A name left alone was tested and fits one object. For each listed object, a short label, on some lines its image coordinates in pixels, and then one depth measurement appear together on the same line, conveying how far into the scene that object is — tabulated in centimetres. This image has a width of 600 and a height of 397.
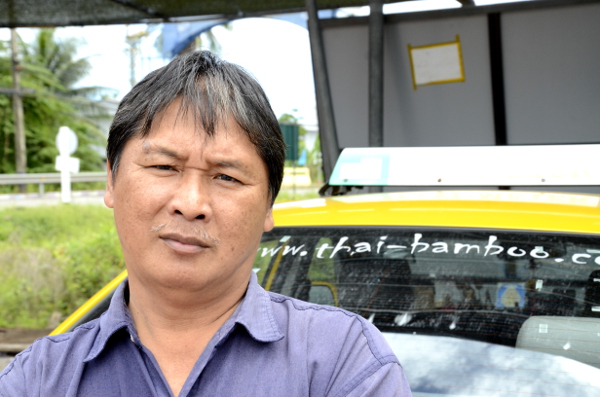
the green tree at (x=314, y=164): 2209
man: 113
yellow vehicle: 183
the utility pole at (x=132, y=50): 1180
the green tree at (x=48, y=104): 2584
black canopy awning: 593
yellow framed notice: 489
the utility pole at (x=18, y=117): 2191
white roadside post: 1110
